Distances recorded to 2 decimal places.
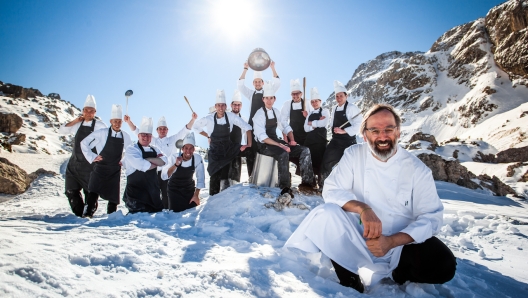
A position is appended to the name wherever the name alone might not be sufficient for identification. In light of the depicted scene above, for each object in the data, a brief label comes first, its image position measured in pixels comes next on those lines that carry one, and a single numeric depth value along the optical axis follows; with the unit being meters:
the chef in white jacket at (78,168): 4.72
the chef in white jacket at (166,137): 6.28
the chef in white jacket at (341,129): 4.87
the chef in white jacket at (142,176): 4.35
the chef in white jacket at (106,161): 4.53
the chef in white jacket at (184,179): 5.00
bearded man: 1.76
